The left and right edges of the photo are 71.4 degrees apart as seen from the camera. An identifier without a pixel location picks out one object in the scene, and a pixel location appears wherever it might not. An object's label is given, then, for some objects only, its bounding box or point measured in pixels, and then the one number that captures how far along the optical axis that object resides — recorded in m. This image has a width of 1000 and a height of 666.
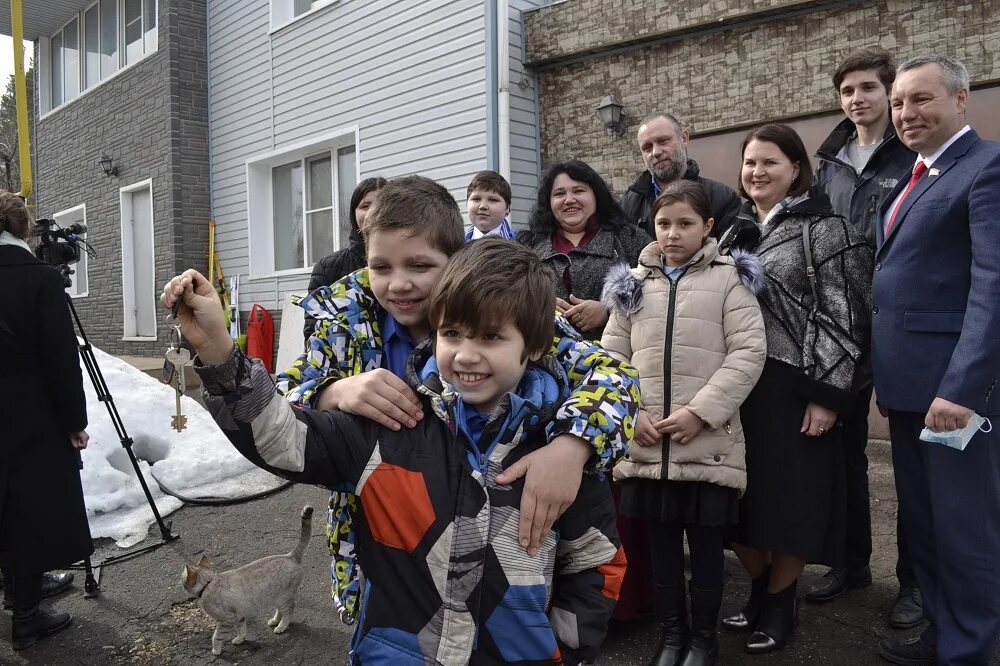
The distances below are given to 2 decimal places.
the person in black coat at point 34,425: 3.26
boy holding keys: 1.43
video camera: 3.82
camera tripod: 3.74
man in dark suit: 2.33
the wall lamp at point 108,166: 12.16
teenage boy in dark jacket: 3.10
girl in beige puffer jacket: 2.61
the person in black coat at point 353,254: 3.71
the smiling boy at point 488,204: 3.61
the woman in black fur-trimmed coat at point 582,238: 3.15
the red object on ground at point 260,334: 9.70
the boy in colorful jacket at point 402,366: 1.45
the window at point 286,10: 9.69
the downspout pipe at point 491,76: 7.21
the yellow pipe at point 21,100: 5.72
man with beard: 3.46
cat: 3.05
